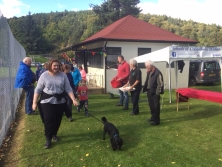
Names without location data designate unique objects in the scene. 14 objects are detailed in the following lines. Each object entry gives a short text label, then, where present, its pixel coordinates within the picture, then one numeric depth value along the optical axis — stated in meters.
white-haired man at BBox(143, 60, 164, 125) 5.86
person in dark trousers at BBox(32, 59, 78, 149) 4.23
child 6.80
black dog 4.36
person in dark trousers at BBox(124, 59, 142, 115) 6.75
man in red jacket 7.83
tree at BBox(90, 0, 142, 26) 37.66
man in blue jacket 6.60
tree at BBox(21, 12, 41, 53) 58.41
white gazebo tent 8.45
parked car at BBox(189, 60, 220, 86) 15.27
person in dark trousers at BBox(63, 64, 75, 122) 6.13
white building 12.40
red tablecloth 6.07
